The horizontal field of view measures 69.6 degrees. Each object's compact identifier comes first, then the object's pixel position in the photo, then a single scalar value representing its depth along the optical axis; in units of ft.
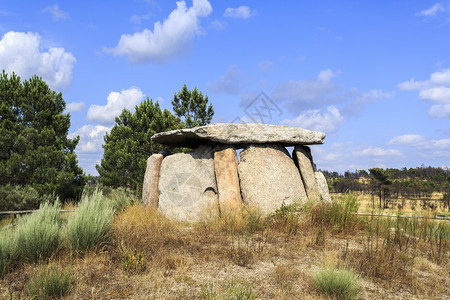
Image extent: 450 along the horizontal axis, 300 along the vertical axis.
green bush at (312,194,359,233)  27.63
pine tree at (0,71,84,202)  44.32
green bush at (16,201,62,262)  19.48
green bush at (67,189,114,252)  20.12
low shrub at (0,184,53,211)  39.45
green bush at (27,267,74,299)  15.05
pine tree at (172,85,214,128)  65.21
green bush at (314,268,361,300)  15.65
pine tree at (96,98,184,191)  54.24
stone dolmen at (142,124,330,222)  30.58
